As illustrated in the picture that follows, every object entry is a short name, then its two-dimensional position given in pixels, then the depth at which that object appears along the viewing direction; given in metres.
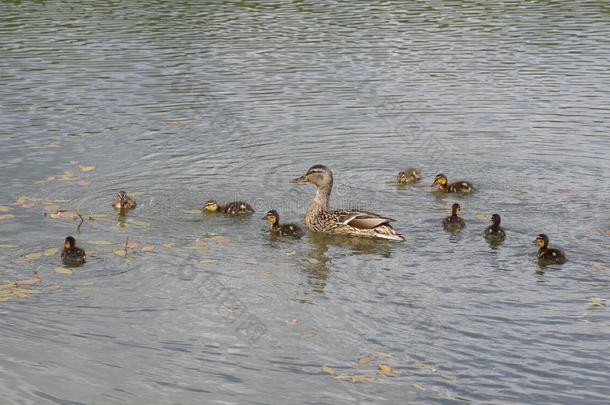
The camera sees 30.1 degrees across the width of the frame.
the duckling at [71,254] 11.55
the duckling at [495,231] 12.34
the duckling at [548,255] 11.52
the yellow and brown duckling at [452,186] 14.20
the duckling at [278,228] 12.87
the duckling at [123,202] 13.51
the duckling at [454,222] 12.74
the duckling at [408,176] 14.67
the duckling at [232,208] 13.47
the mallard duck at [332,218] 12.59
